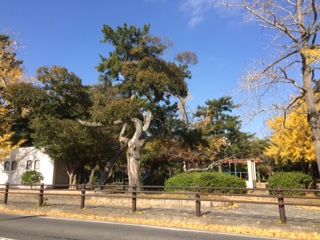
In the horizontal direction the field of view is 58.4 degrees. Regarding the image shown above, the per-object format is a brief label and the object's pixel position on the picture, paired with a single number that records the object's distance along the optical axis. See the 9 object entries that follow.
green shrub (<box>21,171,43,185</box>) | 24.69
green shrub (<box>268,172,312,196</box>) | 16.92
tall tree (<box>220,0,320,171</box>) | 12.77
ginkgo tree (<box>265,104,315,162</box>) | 20.20
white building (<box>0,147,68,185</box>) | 25.87
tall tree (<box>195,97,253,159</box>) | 31.51
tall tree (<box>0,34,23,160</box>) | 23.46
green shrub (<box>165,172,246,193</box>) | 16.52
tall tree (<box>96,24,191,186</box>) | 17.59
